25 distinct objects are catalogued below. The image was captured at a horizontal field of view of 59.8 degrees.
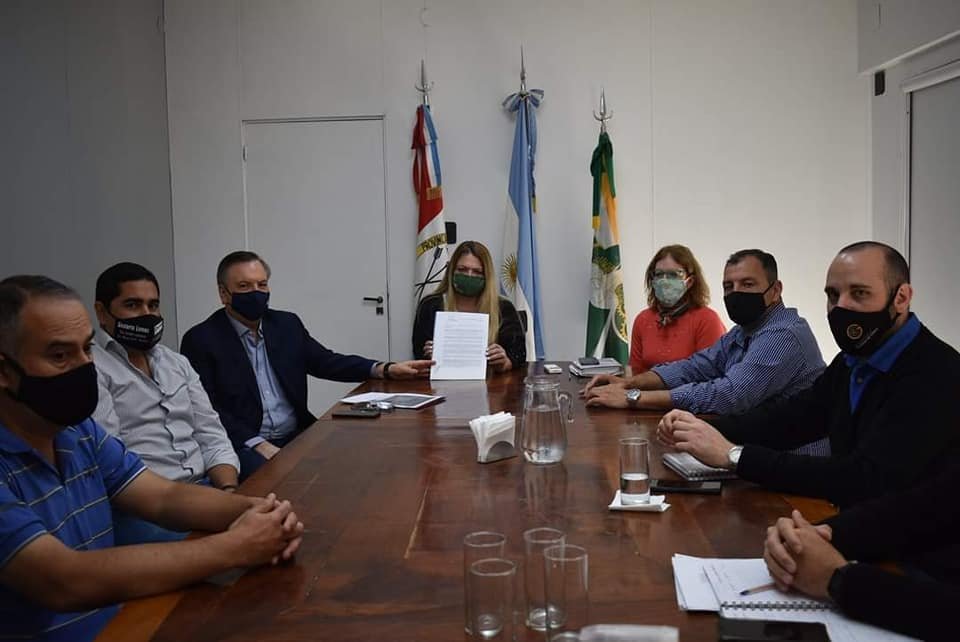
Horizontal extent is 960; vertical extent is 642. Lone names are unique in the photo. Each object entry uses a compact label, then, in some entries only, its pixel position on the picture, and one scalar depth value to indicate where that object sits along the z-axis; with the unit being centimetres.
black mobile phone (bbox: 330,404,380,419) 290
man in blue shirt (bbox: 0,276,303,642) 140
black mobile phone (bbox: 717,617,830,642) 118
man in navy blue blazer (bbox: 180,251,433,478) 340
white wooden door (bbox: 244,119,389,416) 564
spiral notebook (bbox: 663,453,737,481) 201
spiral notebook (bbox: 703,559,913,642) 122
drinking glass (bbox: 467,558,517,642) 122
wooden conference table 129
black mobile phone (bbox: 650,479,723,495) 189
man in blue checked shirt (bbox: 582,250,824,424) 282
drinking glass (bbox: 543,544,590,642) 120
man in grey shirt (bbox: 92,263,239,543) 263
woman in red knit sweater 400
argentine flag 538
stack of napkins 221
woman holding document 407
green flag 535
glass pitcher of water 214
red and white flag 543
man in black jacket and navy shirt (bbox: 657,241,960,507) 175
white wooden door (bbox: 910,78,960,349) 436
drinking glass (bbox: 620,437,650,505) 181
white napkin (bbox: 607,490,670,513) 176
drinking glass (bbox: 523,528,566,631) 122
